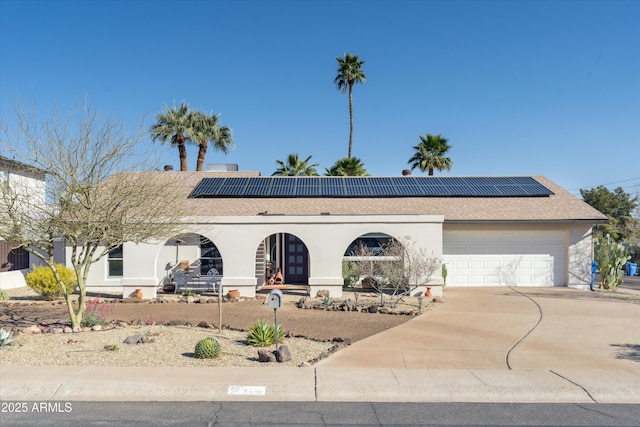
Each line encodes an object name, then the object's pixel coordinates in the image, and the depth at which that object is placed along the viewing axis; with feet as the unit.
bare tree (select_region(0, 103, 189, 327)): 39.32
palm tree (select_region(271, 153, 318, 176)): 124.98
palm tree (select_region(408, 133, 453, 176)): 127.44
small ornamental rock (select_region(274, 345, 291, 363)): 32.45
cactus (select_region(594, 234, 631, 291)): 71.82
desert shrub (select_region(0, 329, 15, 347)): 34.63
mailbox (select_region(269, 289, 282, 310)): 33.30
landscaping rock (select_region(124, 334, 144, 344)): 36.42
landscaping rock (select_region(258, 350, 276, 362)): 32.14
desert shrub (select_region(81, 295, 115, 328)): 42.11
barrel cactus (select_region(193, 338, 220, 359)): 32.99
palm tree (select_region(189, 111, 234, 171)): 124.88
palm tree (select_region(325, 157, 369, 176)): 118.83
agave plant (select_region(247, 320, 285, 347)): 36.24
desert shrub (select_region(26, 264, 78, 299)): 59.21
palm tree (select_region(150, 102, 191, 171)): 121.49
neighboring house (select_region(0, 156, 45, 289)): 70.69
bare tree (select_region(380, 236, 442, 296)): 53.83
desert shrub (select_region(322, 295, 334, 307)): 54.29
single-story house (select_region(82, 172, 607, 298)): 63.31
